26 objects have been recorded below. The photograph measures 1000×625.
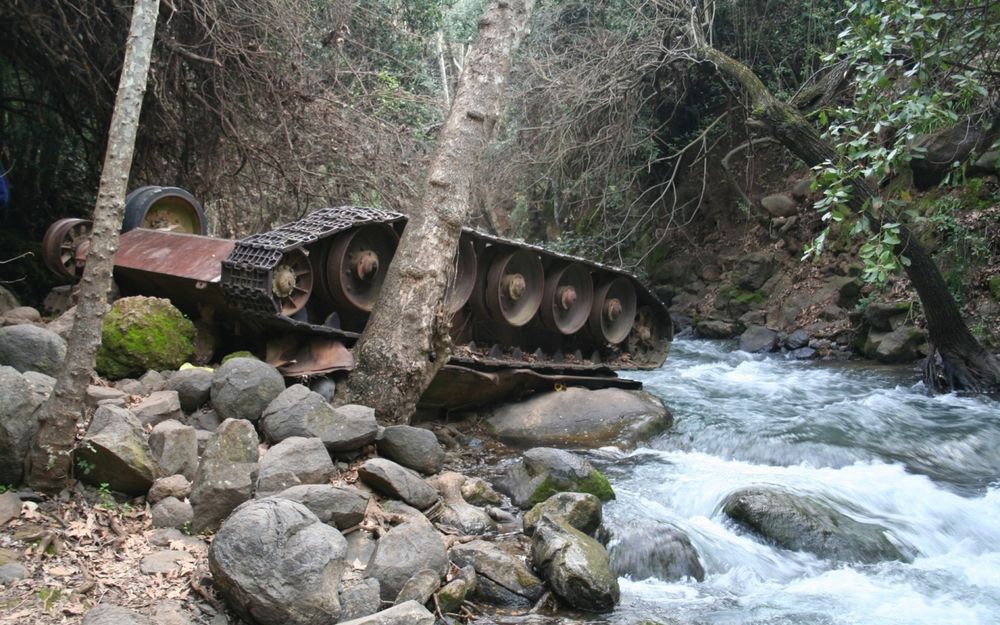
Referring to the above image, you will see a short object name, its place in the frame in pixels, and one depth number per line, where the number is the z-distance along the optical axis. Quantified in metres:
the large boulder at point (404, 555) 3.83
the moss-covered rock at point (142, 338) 5.57
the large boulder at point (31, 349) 4.63
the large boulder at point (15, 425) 3.75
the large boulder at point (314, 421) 4.95
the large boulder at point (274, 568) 3.27
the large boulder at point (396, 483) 4.73
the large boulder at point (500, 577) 4.08
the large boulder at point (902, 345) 10.76
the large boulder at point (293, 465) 4.18
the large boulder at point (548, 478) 5.26
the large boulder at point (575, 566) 4.07
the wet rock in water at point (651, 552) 4.61
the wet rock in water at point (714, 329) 13.59
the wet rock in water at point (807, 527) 4.99
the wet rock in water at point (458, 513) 4.77
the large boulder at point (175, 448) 4.21
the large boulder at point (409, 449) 5.34
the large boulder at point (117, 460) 3.92
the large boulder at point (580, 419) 7.07
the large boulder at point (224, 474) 3.93
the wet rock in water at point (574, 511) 4.73
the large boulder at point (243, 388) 5.10
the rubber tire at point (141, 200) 7.05
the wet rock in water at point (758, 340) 12.42
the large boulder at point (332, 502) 4.04
